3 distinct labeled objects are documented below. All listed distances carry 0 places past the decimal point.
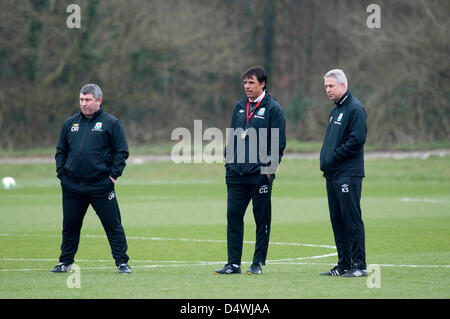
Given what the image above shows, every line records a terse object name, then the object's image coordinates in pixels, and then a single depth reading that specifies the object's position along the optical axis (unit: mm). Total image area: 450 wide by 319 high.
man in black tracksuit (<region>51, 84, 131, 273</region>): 20016
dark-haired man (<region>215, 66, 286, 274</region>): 19906
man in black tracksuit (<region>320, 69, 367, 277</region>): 19547
